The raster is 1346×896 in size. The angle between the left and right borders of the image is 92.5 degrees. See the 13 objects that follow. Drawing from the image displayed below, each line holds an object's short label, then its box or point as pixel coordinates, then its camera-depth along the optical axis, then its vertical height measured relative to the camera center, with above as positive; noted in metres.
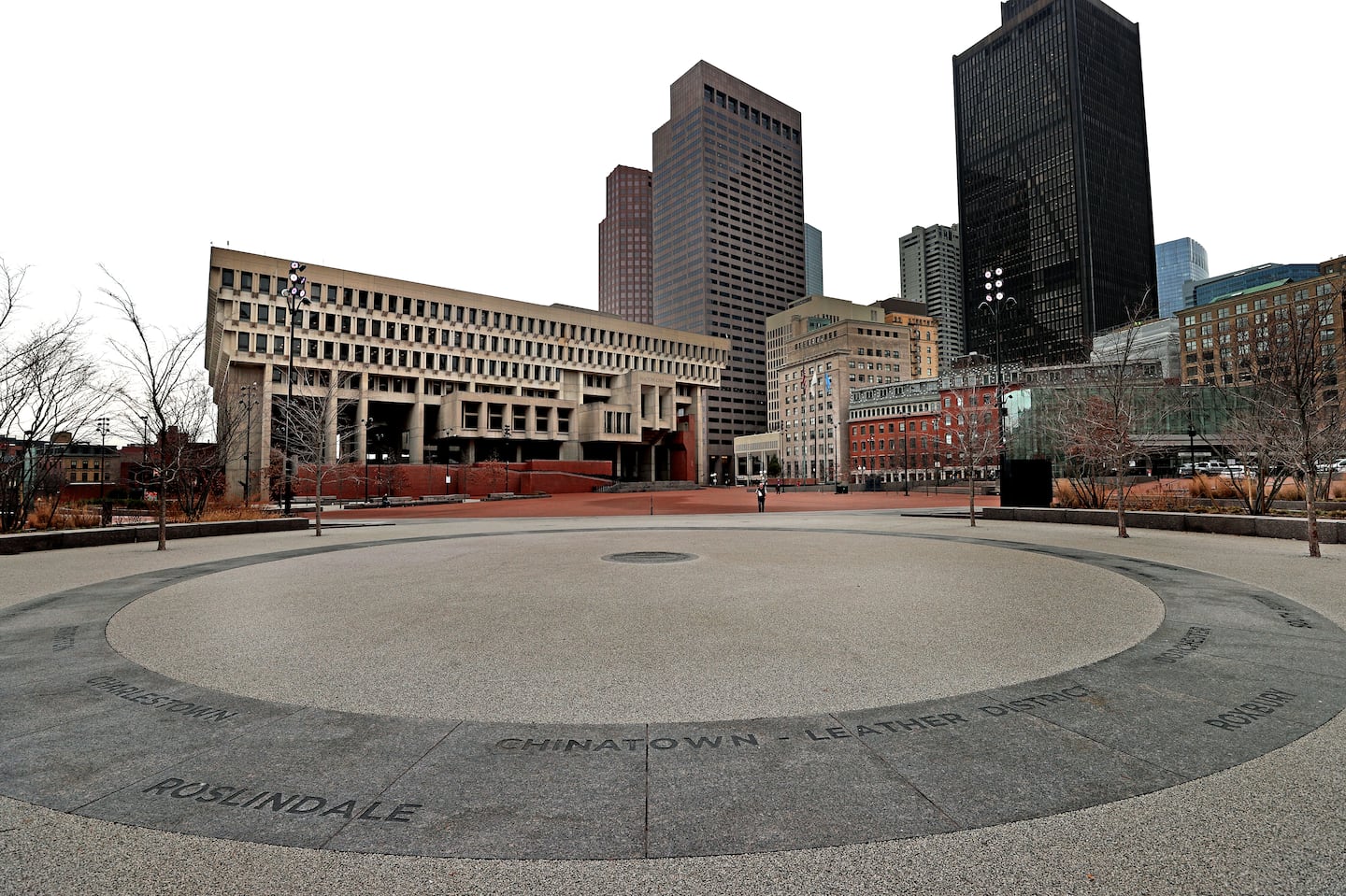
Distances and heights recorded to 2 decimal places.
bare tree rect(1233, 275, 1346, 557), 14.26 +2.08
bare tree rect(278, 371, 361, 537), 25.86 +3.19
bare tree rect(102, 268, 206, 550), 17.44 +2.79
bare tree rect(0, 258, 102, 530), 19.23 +2.52
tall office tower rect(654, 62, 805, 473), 194.25 +6.60
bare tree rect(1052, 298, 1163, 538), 20.23 +1.46
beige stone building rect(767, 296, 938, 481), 129.62 +26.77
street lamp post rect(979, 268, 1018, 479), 28.22 +8.15
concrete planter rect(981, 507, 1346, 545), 16.30 -1.71
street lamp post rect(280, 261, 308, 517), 29.78 +8.89
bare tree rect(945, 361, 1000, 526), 27.50 +6.56
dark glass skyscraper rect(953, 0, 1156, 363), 174.25 +83.82
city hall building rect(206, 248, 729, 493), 70.31 +13.43
